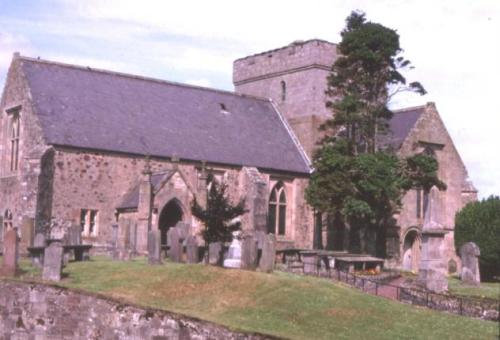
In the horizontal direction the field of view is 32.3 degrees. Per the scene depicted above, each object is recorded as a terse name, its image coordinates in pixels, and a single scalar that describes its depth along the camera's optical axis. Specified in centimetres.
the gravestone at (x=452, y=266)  4786
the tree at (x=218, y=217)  3597
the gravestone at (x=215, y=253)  3064
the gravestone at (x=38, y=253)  3055
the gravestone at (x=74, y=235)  3444
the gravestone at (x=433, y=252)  2828
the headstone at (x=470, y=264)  3212
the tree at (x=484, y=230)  3953
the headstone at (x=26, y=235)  3469
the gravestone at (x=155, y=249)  3006
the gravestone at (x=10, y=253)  2792
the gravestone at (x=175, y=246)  3219
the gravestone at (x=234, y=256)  3055
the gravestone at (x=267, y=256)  2828
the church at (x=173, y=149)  4006
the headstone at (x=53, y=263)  2719
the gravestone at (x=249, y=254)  2847
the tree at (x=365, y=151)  4294
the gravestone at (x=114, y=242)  3516
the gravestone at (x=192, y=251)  3097
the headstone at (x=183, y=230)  3255
